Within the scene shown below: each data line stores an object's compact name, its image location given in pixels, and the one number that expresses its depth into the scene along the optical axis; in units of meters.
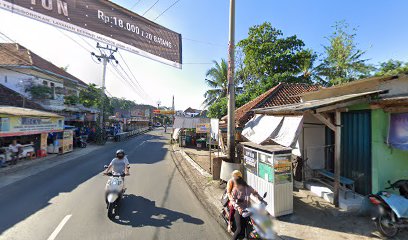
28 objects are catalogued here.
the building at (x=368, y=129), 5.59
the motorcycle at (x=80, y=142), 19.74
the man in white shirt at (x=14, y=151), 11.86
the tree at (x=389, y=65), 23.89
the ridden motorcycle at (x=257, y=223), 3.73
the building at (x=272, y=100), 13.52
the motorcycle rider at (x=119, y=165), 6.44
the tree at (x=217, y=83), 24.80
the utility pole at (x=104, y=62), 22.20
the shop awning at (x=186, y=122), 18.08
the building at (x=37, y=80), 19.17
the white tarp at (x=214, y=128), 10.45
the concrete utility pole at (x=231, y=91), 7.74
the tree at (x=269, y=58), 20.20
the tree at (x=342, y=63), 23.53
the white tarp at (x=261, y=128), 7.36
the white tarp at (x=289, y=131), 6.15
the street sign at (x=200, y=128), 15.94
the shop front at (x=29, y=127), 11.30
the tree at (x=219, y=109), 21.52
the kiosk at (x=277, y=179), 5.40
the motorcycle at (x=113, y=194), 5.38
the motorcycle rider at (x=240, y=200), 4.21
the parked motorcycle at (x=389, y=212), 4.42
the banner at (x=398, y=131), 5.38
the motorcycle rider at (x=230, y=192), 4.47
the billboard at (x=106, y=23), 4.29
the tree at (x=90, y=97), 26.81
